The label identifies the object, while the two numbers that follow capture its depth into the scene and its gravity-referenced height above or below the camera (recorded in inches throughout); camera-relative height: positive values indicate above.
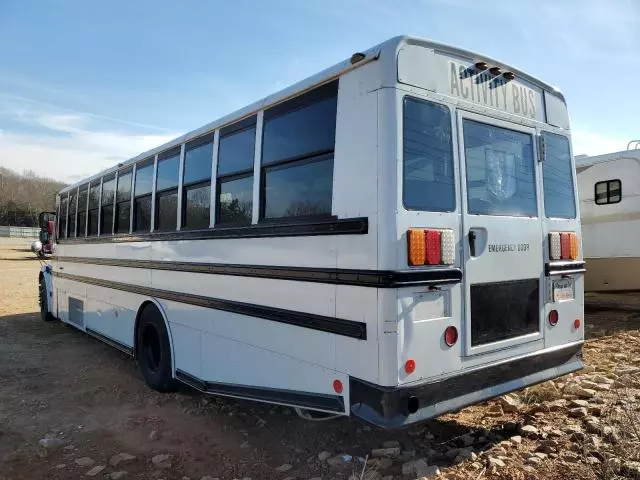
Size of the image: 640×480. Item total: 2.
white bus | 118.0 +5.7
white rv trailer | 327.6 +30.2
